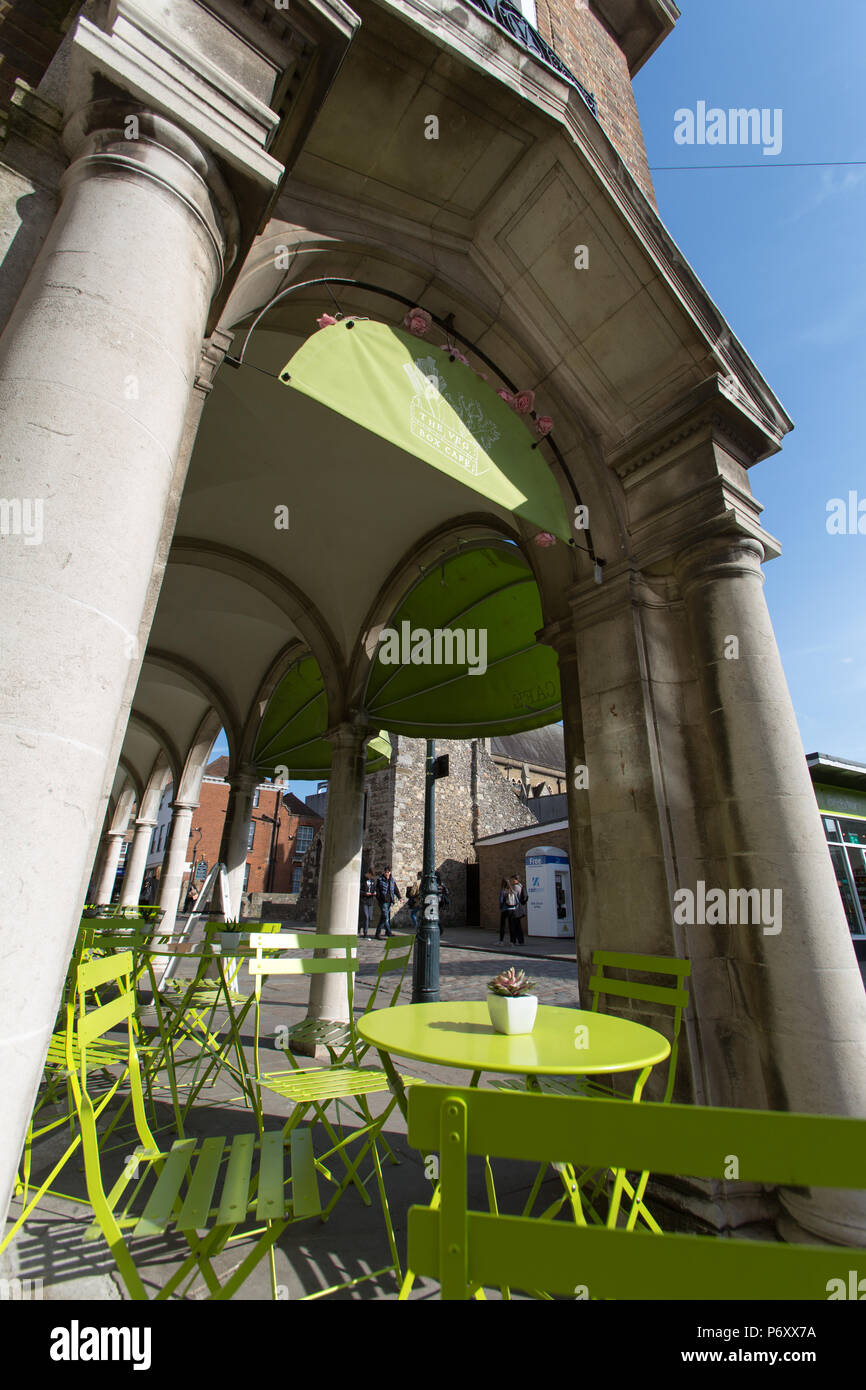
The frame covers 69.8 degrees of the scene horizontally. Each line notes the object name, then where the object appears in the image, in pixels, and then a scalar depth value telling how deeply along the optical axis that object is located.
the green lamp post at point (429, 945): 6.99
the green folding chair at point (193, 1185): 1.51
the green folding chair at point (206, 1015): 3.43
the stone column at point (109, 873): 15.27
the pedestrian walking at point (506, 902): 15.76
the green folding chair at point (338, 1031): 3.04
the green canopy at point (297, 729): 10.55
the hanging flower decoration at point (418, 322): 4.05
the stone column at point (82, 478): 1.29
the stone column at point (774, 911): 2.78
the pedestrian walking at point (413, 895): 18.33
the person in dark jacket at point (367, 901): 19.00
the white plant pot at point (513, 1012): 2.19
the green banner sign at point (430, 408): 3.27
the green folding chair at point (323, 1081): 2.40
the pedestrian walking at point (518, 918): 16.28
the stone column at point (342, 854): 5.80
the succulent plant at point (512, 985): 2.23
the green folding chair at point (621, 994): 2.68
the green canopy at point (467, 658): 7.25
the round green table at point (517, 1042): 1.71
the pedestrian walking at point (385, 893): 17.28
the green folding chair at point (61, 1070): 2.43
